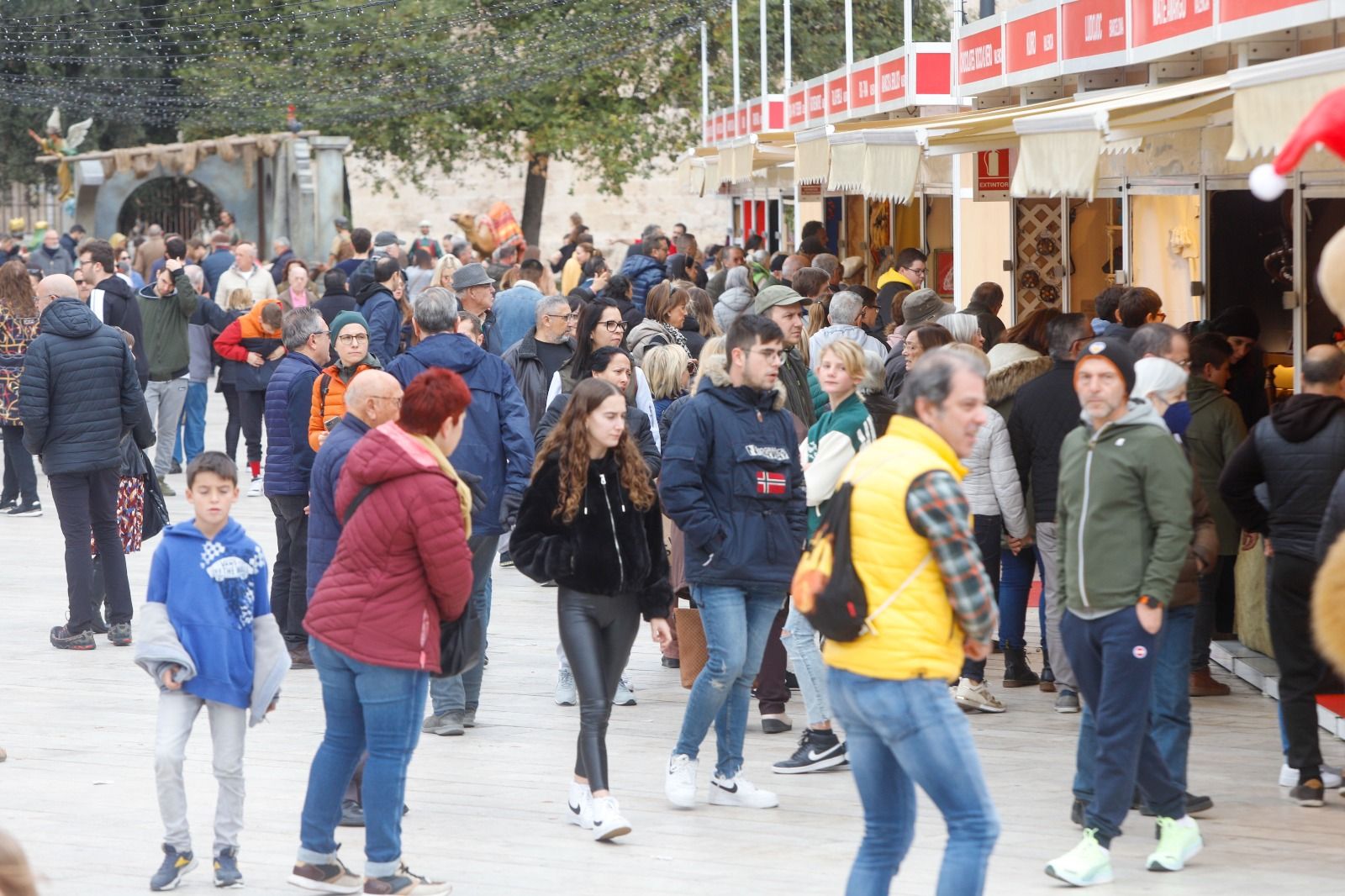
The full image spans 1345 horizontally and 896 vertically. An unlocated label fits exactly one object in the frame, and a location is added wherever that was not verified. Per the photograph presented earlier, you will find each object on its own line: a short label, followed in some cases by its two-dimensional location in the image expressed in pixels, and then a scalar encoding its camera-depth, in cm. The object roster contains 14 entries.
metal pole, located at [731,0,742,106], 5453
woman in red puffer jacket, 1102
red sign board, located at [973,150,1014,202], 2775
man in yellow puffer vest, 912
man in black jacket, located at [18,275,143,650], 1872
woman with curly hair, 1262
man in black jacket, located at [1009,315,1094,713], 1554
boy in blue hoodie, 1169
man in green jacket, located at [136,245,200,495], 2956
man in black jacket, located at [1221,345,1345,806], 1312
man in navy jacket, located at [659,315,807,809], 1297
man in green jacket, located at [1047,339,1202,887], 1139
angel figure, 6600
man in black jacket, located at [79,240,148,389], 2793
